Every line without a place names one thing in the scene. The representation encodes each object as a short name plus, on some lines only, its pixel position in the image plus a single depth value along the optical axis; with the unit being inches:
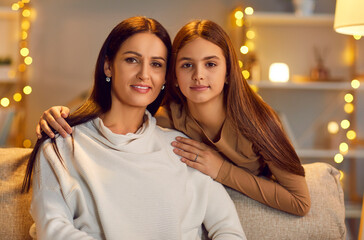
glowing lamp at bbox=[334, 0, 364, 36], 76.4
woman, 53.7
